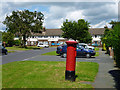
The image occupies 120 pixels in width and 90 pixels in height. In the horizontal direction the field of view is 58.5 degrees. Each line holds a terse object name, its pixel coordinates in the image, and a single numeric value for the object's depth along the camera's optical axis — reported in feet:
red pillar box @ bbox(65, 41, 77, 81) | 16.42
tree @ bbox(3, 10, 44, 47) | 96.30
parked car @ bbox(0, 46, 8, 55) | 54.71
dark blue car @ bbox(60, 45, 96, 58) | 43.42
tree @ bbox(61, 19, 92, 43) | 86.97
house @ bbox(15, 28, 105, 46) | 154.67
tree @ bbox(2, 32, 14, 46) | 113.82
